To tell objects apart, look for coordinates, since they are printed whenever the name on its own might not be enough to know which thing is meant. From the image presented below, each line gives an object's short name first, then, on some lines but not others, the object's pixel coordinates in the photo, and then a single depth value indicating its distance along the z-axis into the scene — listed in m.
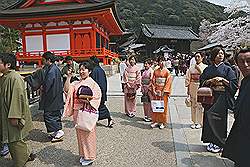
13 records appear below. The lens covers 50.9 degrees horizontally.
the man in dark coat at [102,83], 5.48
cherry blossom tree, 22.50
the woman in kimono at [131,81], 6.66
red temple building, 18.62
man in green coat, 3.42
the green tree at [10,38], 36.66
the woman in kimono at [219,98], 3.89
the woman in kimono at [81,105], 3.78
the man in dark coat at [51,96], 4.62
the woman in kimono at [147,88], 6.22
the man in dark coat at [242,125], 2.72
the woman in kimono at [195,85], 5.30
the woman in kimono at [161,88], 5.57
